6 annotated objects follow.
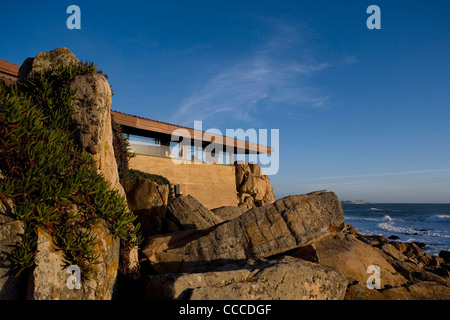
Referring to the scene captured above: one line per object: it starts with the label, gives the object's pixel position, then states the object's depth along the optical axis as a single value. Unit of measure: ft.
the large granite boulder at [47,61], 21.98
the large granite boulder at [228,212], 37.19
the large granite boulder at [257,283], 16.28
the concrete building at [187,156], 68.03
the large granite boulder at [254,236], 22.84
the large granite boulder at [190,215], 30.09
